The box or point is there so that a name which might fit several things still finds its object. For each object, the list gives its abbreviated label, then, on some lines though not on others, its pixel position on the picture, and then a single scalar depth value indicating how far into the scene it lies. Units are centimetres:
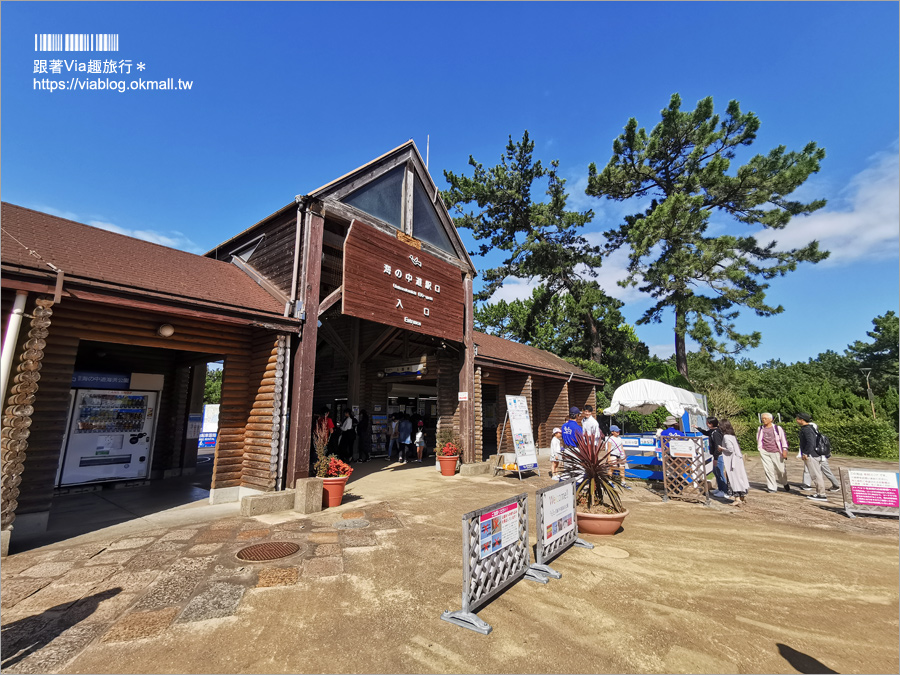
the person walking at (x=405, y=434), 1452
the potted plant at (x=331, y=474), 741
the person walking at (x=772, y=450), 964
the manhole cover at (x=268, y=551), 480
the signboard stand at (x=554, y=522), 460
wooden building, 572
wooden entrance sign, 895
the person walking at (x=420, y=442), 1477
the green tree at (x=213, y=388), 4109
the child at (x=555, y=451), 834
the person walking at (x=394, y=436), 1462
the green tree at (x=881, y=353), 4025
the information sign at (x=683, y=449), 902
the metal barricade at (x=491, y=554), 342
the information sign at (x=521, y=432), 1150
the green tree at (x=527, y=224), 2350
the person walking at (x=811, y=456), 883
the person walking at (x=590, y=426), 816
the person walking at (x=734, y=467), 834
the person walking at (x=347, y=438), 1264
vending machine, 825
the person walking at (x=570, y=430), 796
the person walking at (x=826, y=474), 906
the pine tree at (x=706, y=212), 1986
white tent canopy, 1217
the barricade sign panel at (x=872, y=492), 722
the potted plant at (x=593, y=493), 582
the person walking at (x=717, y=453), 912
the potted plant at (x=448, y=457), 1152
